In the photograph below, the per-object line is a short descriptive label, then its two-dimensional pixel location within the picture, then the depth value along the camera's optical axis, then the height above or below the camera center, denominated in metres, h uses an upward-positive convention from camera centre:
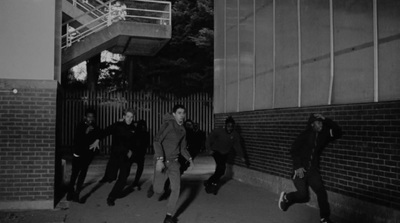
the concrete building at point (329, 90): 5.95 +0.49
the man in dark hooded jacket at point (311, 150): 6.53 -0.56
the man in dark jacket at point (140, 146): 8.47 -0.68
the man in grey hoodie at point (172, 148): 6.39 -0.53
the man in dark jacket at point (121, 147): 7.88 -0.63
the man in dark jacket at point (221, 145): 9.36 -0.69
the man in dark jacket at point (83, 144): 8.04 -0.59
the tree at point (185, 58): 22.78 +3.32
